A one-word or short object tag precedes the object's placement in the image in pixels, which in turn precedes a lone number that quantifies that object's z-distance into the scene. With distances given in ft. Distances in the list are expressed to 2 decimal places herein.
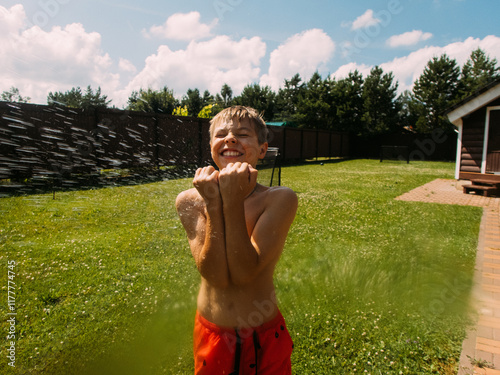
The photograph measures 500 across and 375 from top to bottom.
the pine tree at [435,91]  124.47
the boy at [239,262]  3.80
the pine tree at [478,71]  132.87
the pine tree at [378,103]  123.54
